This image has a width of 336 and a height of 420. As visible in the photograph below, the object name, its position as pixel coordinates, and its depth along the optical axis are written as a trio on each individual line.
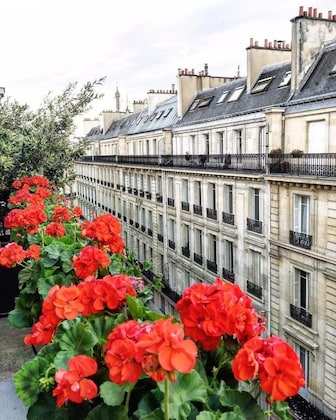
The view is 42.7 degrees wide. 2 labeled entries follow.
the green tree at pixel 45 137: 9.30
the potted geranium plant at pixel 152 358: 1.92
